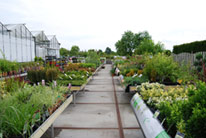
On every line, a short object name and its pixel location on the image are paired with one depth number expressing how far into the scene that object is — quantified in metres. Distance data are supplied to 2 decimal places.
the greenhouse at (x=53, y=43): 21.28
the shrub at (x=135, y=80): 4.71
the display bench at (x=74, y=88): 4.57
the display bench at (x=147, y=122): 1.82
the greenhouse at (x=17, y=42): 12.65
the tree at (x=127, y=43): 41.78
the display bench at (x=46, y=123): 1.76
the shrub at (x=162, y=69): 4.80
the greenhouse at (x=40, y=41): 18.18
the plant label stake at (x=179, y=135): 1.46
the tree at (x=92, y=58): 13.24
